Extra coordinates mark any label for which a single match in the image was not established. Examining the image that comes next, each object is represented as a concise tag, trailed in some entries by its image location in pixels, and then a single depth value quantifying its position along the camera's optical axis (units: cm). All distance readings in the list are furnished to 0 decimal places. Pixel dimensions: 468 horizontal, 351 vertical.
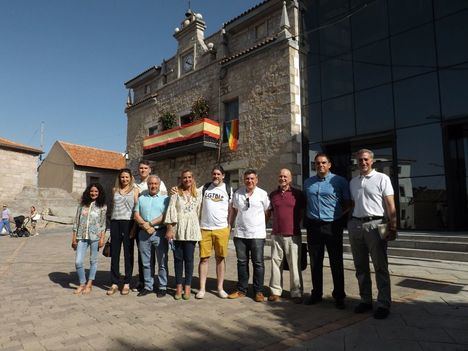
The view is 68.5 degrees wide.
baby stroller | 1587
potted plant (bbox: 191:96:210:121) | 1462
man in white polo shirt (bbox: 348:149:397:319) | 371
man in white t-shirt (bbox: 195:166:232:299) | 463
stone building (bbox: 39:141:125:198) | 2608
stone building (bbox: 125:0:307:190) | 1186
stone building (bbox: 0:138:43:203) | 2316
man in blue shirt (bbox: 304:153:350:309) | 414
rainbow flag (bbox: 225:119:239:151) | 1344
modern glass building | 953
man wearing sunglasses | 455
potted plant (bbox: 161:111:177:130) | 1634
